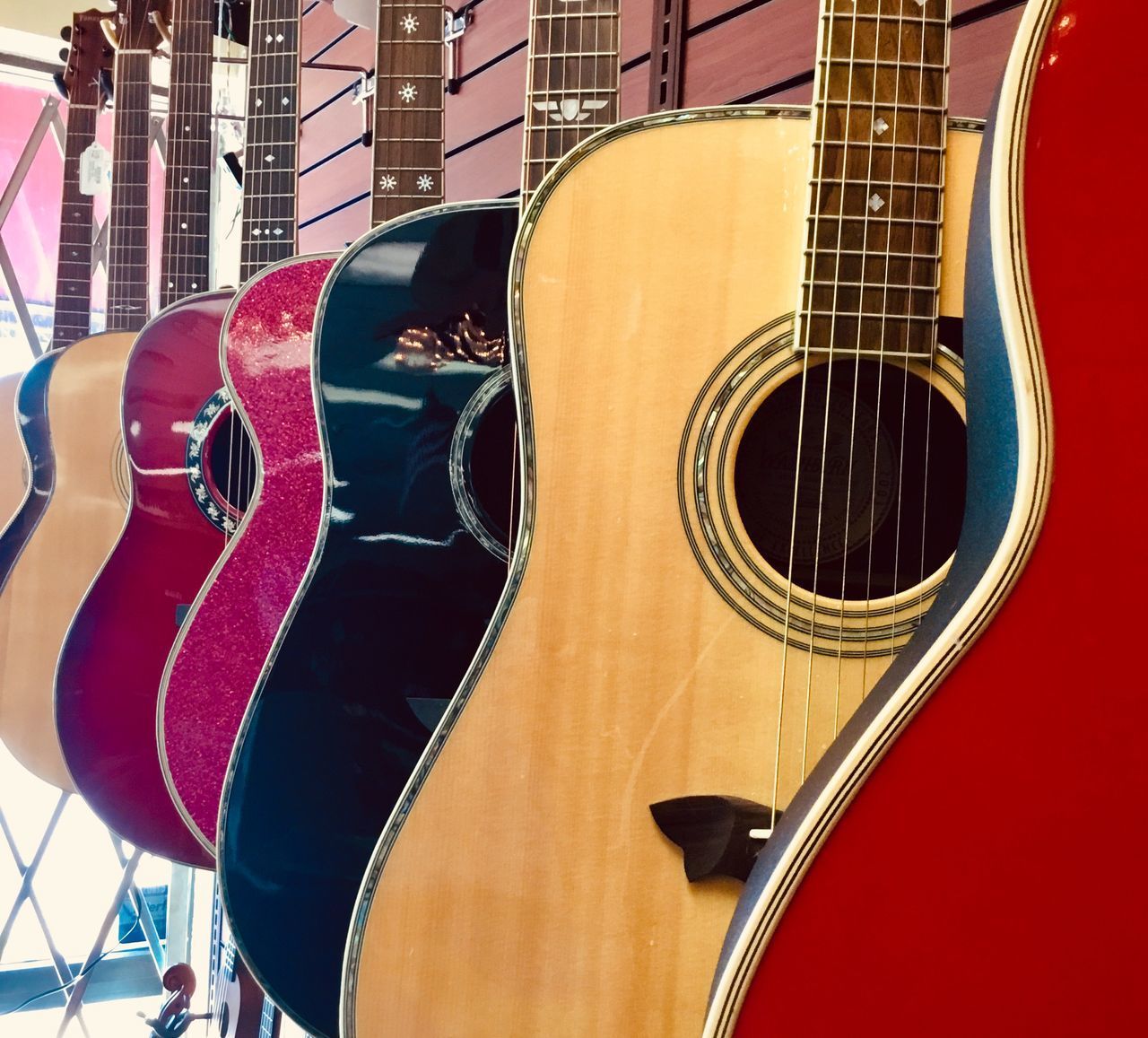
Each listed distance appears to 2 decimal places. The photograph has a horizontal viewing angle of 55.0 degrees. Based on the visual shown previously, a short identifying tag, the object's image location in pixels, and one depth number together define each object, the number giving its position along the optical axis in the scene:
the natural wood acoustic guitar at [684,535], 0.67
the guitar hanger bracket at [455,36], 2.02
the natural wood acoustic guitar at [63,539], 1.77
